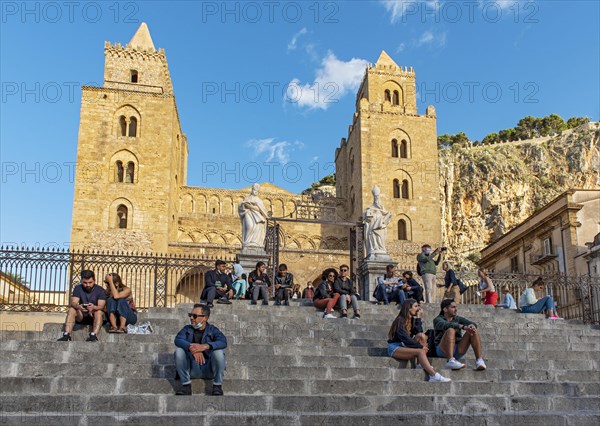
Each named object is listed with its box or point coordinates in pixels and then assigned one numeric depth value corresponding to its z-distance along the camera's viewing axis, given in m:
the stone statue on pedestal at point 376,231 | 16.20
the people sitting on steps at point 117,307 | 9.83
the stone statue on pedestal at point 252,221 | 15.65
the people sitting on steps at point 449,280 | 14.78
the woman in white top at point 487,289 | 15.21
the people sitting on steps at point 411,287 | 13.57
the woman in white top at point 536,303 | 14.32
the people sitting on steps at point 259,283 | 13.28
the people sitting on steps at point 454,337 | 8.80
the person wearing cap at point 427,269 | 14.88
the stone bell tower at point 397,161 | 42.59
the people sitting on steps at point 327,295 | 12.36
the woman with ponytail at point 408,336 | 8.84
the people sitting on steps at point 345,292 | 12.33
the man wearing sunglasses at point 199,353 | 7.45
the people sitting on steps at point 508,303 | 15.34
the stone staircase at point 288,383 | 7.03
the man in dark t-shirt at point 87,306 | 9.43
